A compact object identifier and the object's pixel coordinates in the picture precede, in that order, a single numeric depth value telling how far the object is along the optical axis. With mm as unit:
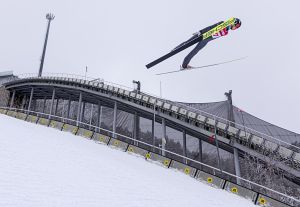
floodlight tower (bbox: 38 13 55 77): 69050
